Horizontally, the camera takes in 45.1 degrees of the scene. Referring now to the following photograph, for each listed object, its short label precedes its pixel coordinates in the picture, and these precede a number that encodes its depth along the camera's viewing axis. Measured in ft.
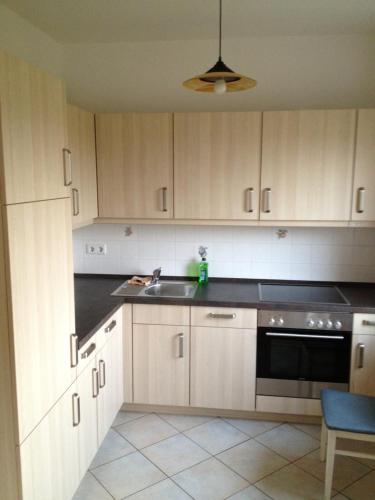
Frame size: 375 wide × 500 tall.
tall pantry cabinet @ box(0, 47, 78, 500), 5.20
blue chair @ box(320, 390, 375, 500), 7.50
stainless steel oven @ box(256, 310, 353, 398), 9.76
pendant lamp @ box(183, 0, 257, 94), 6.49
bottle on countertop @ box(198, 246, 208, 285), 11.48
